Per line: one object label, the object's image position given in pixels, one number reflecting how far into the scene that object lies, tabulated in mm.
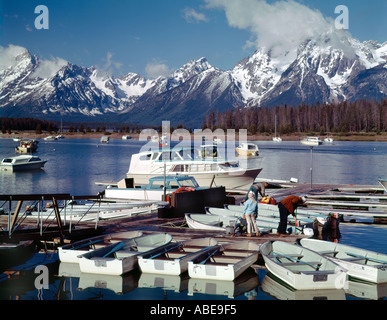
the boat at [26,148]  125500
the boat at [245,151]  100738
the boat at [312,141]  180825
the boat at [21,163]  75312
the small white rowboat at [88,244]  17703
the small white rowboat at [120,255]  16245
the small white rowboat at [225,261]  15648
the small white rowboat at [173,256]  16219
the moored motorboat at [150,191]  32125
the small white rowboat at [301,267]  14703
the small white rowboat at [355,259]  15562
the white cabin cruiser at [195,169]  40625
